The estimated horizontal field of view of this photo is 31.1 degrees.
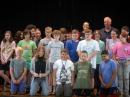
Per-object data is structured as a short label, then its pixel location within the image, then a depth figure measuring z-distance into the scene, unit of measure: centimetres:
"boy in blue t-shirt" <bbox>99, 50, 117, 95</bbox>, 540
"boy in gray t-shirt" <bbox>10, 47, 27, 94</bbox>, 561
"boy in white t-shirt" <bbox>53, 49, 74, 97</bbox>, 544
